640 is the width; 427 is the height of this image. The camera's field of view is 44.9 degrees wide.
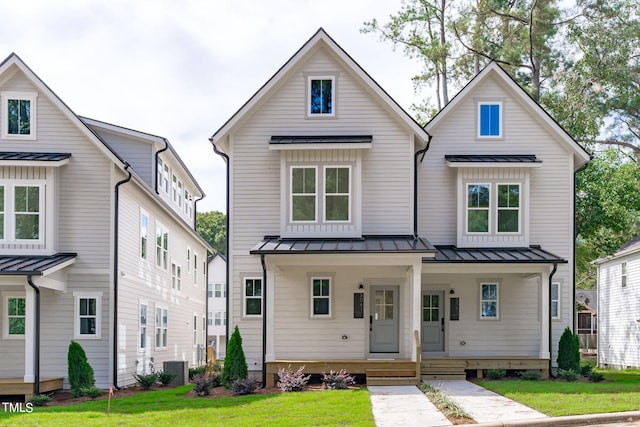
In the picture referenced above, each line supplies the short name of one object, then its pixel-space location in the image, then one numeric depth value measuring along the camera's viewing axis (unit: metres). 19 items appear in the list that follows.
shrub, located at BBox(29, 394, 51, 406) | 17.80
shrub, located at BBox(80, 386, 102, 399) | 18.84
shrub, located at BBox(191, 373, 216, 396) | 18.08
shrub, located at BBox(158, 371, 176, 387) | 22.25
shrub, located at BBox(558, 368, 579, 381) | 20.61
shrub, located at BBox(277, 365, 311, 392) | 18.56
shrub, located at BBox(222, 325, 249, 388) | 19.19
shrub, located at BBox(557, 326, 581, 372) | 21.33
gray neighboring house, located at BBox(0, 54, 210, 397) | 20.59
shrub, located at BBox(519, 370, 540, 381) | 20.80
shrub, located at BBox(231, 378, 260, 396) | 18.14
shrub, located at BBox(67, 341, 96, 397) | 19.39
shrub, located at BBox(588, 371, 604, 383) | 20.42
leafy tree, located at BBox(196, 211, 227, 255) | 88.56
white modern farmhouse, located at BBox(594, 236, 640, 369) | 30.50
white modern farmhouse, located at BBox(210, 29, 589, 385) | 21.23
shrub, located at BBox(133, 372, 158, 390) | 21.36
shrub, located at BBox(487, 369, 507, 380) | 20.92
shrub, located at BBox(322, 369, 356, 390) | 18.70
